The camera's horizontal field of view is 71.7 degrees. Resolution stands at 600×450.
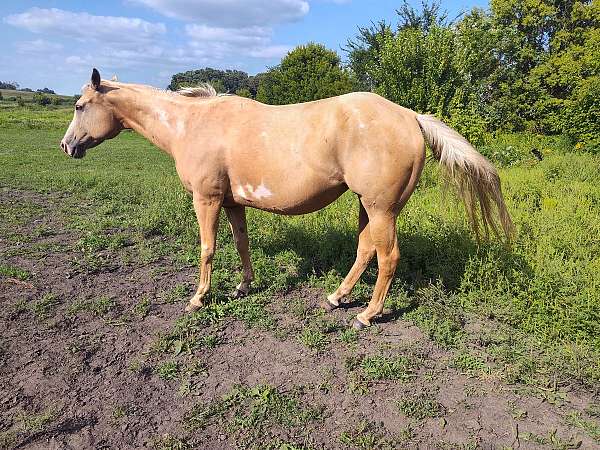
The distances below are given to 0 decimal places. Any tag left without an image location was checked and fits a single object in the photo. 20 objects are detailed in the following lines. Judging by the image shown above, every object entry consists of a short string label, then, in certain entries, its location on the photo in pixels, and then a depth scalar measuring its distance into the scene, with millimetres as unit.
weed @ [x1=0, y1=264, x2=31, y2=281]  4707
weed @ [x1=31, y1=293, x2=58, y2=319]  3985
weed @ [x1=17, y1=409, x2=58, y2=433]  2607
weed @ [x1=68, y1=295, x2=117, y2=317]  4059
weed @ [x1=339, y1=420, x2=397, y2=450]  2516
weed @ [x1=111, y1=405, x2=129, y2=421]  2745
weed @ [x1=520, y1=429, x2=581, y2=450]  2477
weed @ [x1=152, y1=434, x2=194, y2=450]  2498
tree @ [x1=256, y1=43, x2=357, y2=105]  27953
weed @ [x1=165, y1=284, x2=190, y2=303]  4375
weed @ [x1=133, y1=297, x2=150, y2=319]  4062
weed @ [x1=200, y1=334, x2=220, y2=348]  3562
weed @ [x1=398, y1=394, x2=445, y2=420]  2762
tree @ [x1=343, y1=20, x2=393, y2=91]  24125
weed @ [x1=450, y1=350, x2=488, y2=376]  3201
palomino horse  3422
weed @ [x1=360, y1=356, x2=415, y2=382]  3150
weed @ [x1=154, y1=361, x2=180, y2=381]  3162
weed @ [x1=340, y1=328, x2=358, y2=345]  3658
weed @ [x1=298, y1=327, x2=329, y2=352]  3559
